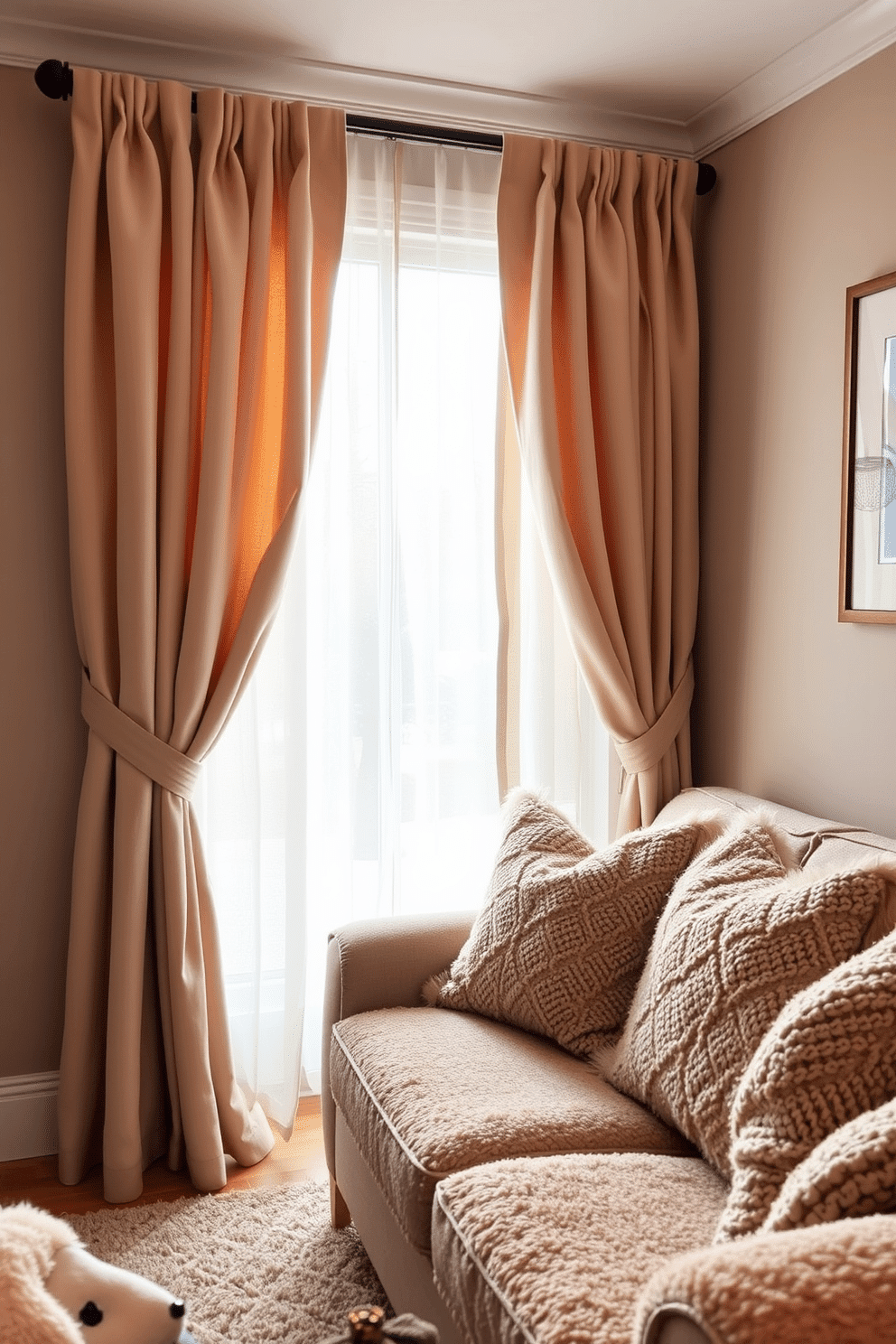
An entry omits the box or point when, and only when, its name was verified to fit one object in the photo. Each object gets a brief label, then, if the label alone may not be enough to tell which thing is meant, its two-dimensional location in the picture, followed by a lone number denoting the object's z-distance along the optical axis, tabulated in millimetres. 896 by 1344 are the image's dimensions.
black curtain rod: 2742
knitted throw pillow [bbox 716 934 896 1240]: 1342
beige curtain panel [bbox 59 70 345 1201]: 2525
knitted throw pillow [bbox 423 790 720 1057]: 2047
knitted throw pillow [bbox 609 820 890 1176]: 1600
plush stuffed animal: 1211
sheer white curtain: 2781
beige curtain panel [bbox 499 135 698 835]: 2855
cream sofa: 1026
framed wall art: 2377
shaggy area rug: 2045
